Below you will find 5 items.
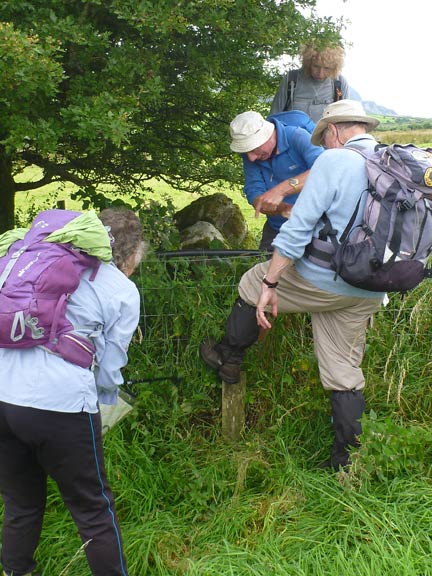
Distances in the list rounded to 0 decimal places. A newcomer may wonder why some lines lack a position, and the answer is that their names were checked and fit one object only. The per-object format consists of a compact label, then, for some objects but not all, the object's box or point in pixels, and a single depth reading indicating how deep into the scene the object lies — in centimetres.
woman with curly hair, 502
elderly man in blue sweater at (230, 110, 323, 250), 417
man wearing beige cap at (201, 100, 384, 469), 309
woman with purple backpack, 250
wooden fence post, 407
